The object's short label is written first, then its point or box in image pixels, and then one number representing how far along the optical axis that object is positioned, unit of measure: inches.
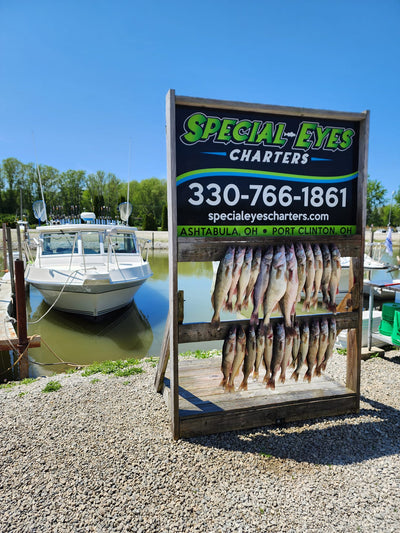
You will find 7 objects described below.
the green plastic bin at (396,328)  195.9
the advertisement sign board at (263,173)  123.9
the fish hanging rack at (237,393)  125.0
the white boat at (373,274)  538.1
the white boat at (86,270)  383.6
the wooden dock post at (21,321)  235.5
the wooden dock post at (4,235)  462.2
